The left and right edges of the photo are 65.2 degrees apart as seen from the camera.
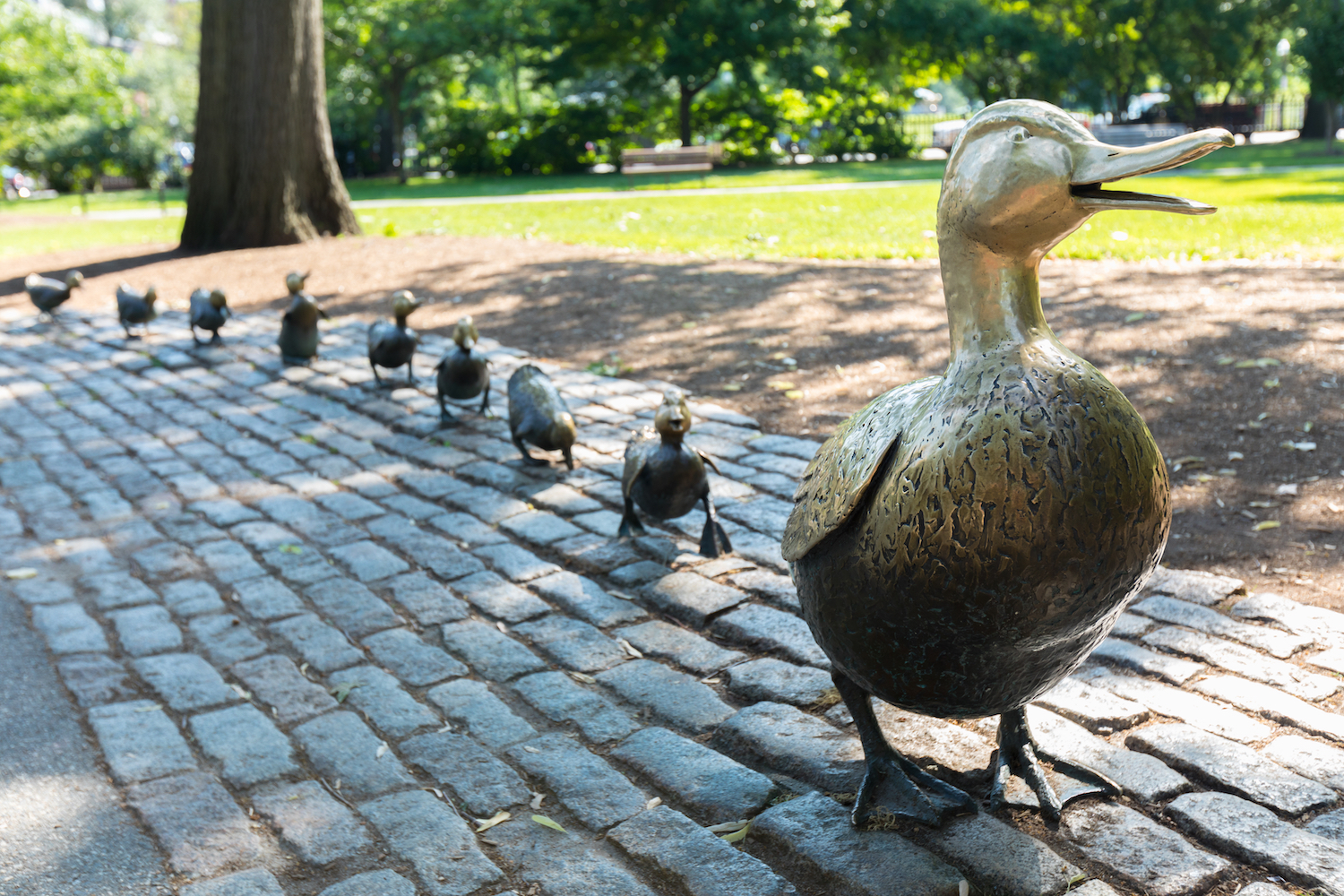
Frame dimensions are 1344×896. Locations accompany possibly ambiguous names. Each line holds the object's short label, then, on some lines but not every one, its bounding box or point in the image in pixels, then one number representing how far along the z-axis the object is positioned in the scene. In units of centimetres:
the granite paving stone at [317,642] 397
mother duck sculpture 215
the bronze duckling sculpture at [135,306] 965
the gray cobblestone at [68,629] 421
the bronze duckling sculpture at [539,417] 564
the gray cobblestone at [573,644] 386
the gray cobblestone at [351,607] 424
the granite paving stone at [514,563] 461
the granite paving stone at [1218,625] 363
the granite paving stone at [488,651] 383
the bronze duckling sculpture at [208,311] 914
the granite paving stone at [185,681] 375
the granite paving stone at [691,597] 416
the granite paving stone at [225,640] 407
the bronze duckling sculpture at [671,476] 456
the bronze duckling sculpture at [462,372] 655
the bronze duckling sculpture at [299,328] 827
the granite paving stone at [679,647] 379
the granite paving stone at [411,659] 382
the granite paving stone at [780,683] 351
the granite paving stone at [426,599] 429
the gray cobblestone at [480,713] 340
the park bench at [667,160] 2716
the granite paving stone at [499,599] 427
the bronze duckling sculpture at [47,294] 1093
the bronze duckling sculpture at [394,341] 730
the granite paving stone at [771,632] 379
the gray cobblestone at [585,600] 420
